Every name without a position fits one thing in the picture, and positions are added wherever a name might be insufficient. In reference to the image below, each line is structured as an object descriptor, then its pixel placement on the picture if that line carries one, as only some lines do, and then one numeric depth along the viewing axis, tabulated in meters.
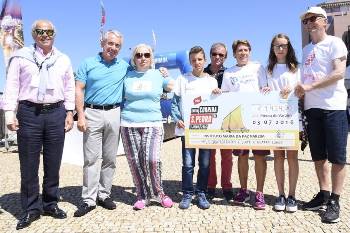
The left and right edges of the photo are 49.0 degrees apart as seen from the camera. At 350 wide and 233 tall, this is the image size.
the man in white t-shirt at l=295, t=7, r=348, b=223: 4.29
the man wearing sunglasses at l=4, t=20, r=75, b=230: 4.32
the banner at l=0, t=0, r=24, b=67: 13.57
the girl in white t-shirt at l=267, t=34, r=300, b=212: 4.58
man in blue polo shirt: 4.73
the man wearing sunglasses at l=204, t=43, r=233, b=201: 5.30
